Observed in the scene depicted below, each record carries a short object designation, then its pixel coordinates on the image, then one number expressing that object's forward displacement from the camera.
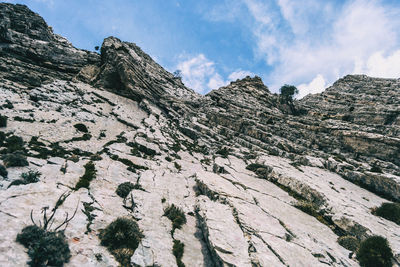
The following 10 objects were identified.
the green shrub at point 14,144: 19.86
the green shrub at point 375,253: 12.98
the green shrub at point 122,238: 10.96
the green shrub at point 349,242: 15.07
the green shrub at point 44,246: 8.45
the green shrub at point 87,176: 16.62
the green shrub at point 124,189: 17.83
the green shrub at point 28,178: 13.36
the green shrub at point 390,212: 20.62
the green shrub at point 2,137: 21.59
